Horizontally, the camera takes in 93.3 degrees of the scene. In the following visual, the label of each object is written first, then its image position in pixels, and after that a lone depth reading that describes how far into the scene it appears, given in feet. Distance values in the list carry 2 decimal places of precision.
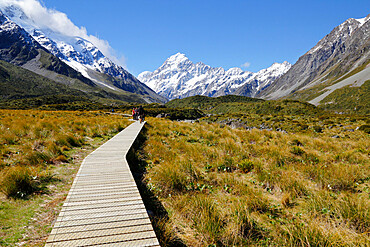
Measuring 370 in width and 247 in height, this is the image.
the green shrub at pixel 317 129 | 82.08
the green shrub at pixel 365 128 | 69.99
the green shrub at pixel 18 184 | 15.91
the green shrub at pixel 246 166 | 26.25
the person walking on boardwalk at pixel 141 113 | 78.48
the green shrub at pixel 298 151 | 34.01
